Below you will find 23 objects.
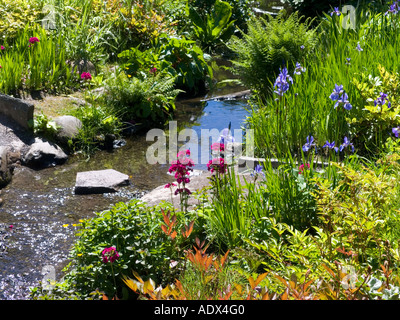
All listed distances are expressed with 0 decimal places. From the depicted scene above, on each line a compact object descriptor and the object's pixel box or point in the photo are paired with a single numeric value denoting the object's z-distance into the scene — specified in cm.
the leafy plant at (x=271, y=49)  671
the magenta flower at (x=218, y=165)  366
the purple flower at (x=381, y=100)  421
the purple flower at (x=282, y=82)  440
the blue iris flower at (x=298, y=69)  515
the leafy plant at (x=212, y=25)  1108
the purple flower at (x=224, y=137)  362
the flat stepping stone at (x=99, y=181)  546
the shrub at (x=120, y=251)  317
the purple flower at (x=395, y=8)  636
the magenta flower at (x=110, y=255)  297
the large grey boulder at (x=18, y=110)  643
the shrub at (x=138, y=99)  738
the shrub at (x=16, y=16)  801
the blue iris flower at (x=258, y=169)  371
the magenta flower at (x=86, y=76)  692
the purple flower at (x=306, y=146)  374
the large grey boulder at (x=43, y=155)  613
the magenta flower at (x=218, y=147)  355
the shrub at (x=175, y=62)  809
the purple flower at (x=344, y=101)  381
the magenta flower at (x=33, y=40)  734
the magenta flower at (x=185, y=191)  374
